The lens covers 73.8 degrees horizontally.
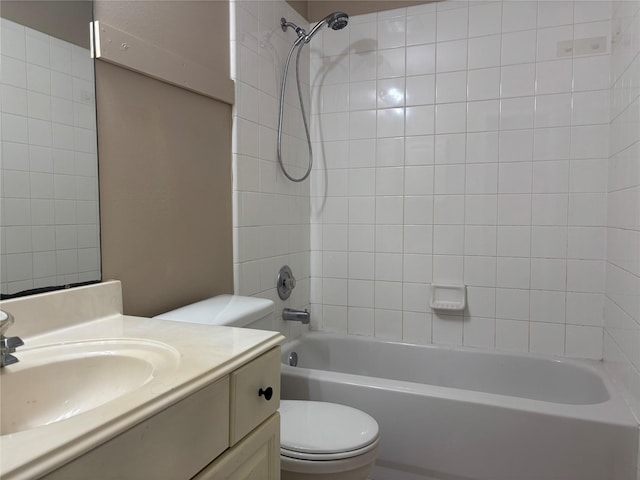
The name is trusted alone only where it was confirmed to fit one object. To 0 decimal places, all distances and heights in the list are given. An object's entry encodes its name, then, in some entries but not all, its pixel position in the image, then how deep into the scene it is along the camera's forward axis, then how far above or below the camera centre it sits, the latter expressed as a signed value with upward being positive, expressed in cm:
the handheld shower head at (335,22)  198 +95
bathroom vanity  55 -29
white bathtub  142 -73
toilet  125 -66
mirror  98 +18
